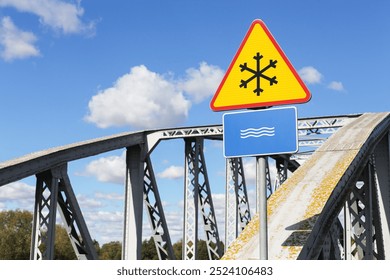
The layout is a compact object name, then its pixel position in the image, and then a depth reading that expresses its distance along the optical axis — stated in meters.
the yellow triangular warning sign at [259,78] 4.34
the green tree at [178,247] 81.19
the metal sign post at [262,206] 4.09
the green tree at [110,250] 81.06
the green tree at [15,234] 52.22
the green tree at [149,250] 75.50
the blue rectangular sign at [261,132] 4.15
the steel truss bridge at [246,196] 6.31
